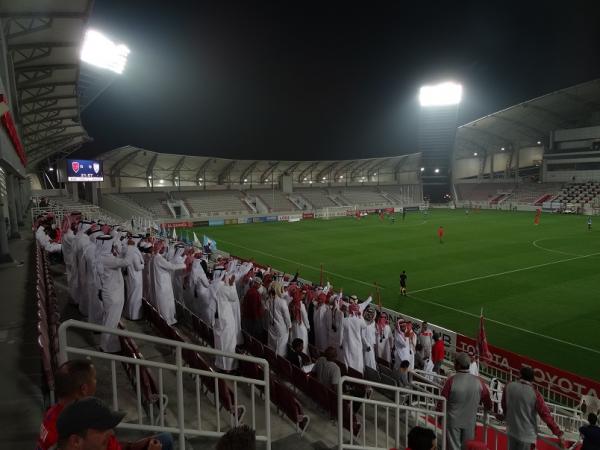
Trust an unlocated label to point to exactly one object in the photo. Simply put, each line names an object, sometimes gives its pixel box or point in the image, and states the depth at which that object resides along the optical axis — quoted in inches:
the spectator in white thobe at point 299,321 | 346.6
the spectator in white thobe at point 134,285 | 307.3
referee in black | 714.8
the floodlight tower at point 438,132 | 2834.6
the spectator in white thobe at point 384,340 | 391.5
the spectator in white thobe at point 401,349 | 368.5
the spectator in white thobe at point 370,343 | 356.1
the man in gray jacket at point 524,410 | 192.0
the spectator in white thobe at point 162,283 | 336.5
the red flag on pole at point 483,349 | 430.3
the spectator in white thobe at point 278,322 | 330.0
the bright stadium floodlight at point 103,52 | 939.6
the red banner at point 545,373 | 353.6
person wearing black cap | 79.5
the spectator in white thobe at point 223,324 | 293.6
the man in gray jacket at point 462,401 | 194.2
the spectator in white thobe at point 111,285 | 268.4
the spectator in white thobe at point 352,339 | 338.6
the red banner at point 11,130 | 424.7
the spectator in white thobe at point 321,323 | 378.6
